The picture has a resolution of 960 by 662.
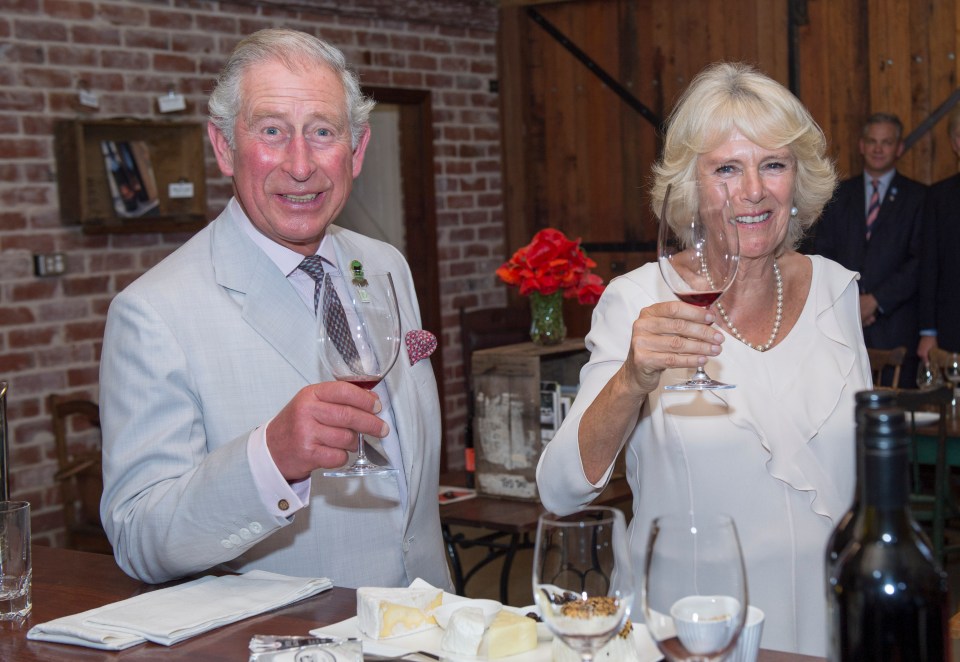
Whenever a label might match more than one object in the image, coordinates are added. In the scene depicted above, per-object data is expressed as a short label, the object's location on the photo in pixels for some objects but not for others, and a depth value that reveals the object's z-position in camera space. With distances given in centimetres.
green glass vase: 338
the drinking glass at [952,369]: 411
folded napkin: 138
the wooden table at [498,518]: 305
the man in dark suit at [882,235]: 564
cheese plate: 124
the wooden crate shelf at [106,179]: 464
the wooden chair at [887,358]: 459
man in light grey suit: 157
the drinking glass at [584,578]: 100
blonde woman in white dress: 183
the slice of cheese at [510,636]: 124
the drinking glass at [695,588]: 97
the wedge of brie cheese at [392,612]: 133
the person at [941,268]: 543
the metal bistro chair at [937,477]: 375
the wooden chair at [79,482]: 439
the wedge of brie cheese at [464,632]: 125
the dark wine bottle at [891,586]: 91
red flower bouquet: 334
